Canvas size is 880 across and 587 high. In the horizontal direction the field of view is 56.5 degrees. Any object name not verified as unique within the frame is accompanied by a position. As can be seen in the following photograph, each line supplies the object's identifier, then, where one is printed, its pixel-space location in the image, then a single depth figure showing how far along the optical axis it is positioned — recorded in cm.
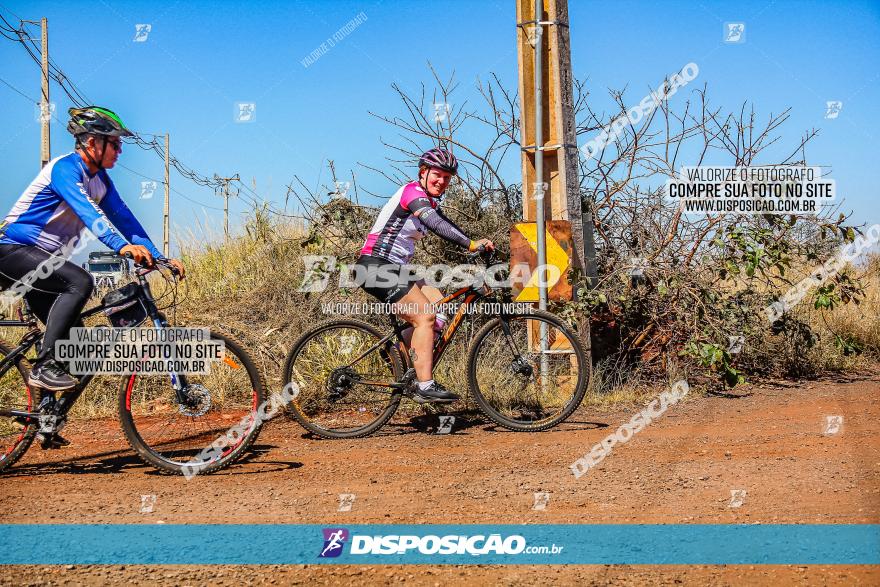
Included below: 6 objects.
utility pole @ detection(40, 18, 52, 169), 1534
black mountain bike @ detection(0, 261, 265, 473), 530
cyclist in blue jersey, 508
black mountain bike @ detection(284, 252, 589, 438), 646
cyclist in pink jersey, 632
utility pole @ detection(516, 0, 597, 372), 810
